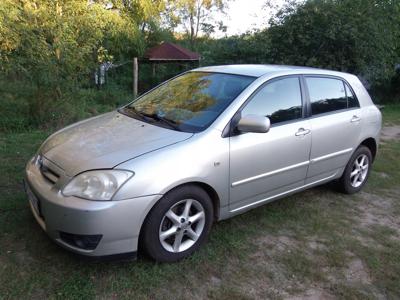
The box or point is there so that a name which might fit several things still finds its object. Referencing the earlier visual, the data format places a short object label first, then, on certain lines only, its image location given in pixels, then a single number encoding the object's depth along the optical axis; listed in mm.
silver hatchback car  2721
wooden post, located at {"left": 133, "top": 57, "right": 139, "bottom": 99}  9743
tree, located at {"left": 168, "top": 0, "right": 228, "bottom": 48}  27094
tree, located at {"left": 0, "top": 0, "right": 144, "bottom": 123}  6578
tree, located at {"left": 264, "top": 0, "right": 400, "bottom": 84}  10188
